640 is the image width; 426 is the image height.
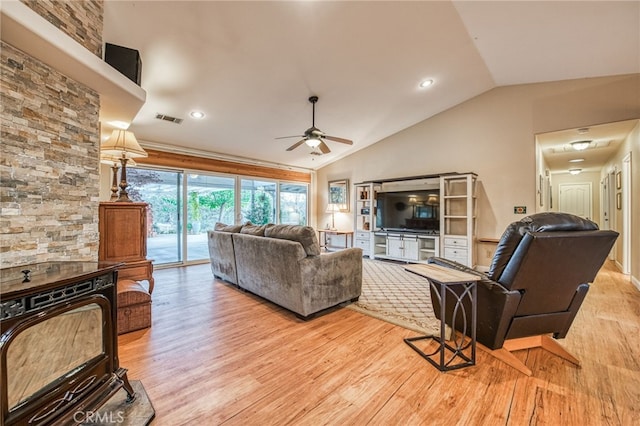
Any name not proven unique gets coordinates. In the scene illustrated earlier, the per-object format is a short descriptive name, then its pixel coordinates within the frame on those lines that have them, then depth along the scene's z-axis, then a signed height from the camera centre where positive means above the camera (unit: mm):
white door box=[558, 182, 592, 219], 7910 +475
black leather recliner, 1776 -455
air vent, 4386 +1595
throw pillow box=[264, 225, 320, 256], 2875 -252
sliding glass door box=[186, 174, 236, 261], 5863 +159
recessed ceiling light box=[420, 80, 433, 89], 4359 +2149
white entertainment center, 5246 -82
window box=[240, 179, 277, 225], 6891 +338
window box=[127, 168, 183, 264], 5203 +134
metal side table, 1975 -843
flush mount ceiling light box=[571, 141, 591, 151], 4777 +1254
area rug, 2805 -1118
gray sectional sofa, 2816 -635
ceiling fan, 3914 +1137
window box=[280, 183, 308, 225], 7828 +311
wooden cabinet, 2697 -251
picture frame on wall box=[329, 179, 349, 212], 7574 +590
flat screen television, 5723 +66
